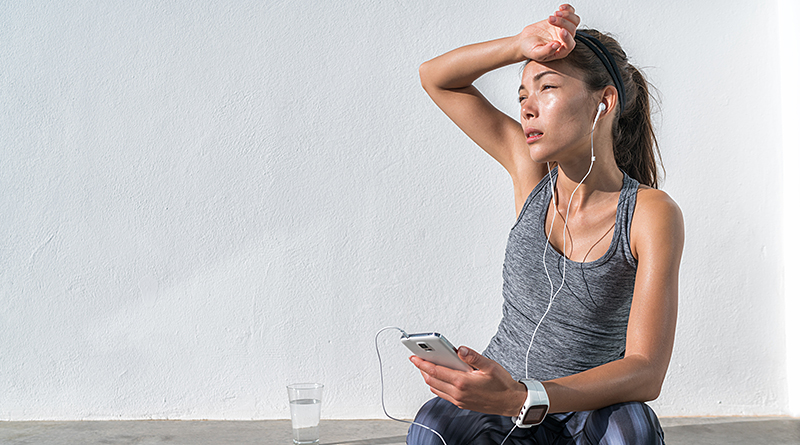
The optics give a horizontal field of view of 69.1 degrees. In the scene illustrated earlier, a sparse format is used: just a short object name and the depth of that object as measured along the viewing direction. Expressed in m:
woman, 0.87
